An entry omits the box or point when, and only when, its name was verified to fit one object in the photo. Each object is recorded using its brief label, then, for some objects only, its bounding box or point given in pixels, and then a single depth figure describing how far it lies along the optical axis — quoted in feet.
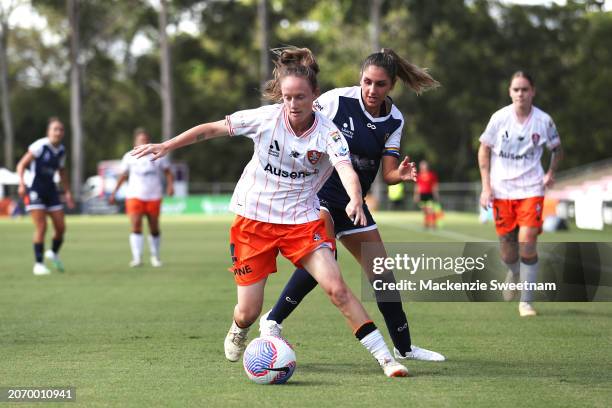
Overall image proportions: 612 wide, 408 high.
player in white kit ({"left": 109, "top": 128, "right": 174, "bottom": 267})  56.39
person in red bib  100.37
